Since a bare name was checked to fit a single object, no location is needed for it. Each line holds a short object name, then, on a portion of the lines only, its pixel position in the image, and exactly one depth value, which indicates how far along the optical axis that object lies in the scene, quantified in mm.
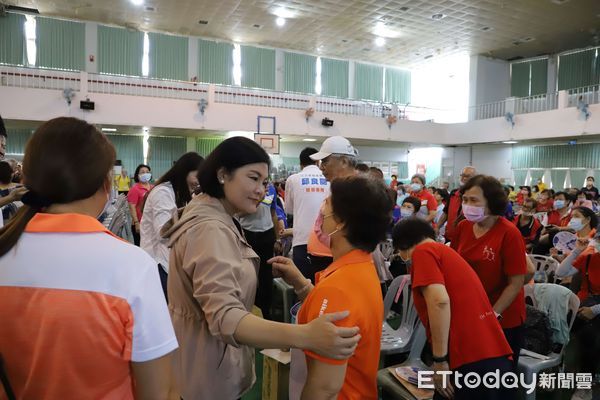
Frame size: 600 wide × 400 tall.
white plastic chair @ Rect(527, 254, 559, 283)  4148
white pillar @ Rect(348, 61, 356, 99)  17344
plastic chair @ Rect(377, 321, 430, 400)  2169
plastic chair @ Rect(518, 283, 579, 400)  2500
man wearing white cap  2893
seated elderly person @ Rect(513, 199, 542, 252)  5398
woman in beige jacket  1024
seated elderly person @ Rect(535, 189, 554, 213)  7492
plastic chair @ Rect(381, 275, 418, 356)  2707
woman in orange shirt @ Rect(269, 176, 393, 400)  1142
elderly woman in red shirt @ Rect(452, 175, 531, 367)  2102
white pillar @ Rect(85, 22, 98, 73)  13594
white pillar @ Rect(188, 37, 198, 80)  14867
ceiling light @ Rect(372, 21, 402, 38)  13508
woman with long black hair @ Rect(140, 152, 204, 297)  2688
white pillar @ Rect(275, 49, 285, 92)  16125
